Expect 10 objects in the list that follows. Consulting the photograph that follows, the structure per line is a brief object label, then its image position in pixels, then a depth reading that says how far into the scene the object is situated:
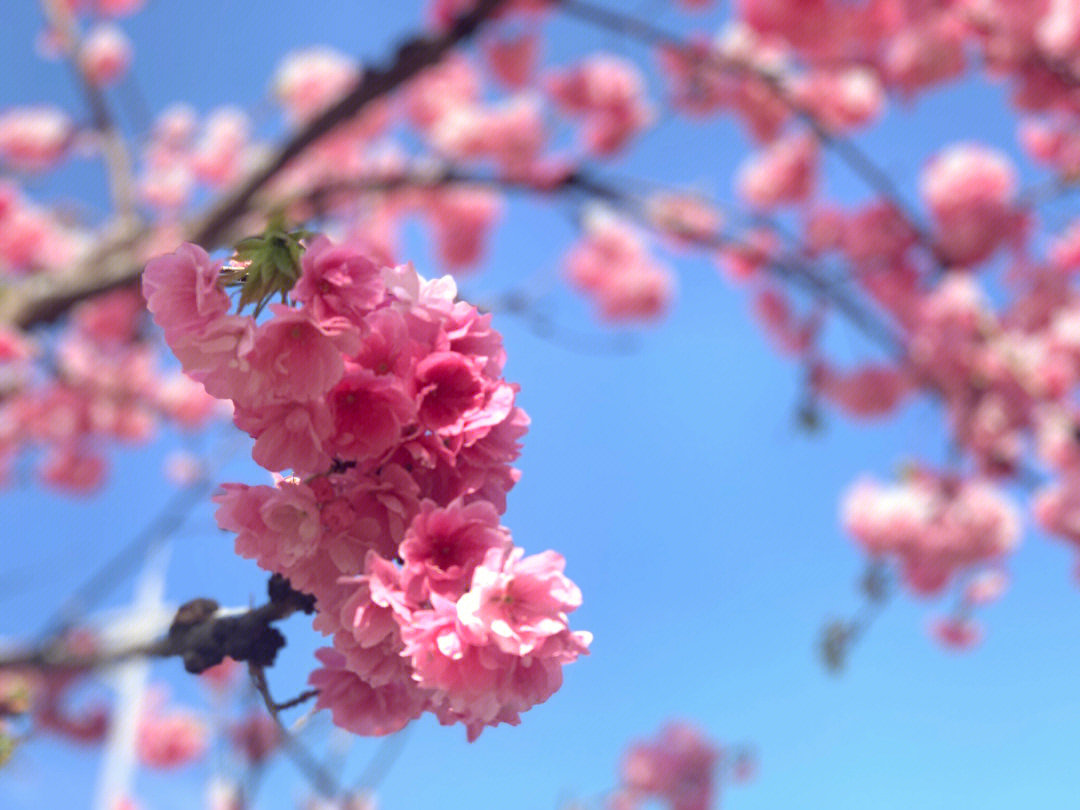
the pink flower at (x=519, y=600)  0.58
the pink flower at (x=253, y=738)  1.76
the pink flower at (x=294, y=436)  0.61
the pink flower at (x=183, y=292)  0.61
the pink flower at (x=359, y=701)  0.70
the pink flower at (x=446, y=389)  0.65
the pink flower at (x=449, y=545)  0.61
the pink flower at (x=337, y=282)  0.62
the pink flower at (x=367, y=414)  0.63
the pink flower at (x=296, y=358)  0.60
